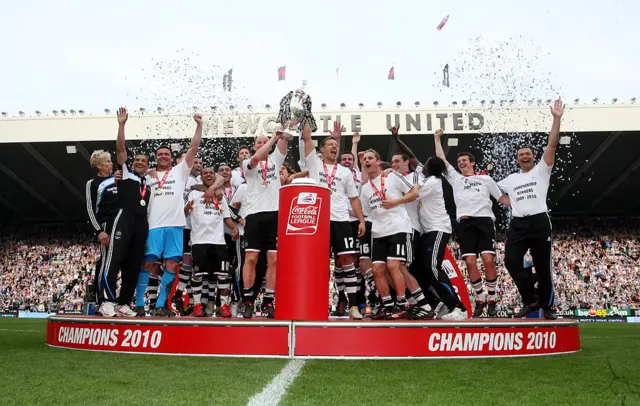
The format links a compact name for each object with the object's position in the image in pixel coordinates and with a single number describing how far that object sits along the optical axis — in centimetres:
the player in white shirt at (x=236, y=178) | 933
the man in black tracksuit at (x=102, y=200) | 703
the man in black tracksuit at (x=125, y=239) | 675
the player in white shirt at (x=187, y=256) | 891
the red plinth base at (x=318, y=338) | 550
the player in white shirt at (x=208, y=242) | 821
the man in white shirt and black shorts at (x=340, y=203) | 718
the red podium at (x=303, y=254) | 575
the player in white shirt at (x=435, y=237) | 723
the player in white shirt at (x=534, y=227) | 715
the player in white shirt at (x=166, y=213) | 736
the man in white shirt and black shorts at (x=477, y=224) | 809
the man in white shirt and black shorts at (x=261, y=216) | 689
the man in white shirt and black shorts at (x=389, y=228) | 672
